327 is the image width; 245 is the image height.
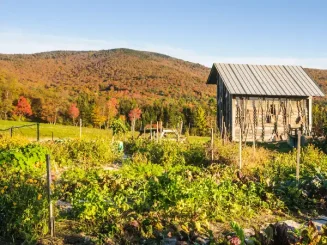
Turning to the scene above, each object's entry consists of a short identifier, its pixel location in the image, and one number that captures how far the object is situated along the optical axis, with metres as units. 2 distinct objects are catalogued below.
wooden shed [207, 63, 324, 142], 20.86
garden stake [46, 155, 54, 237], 5.34
